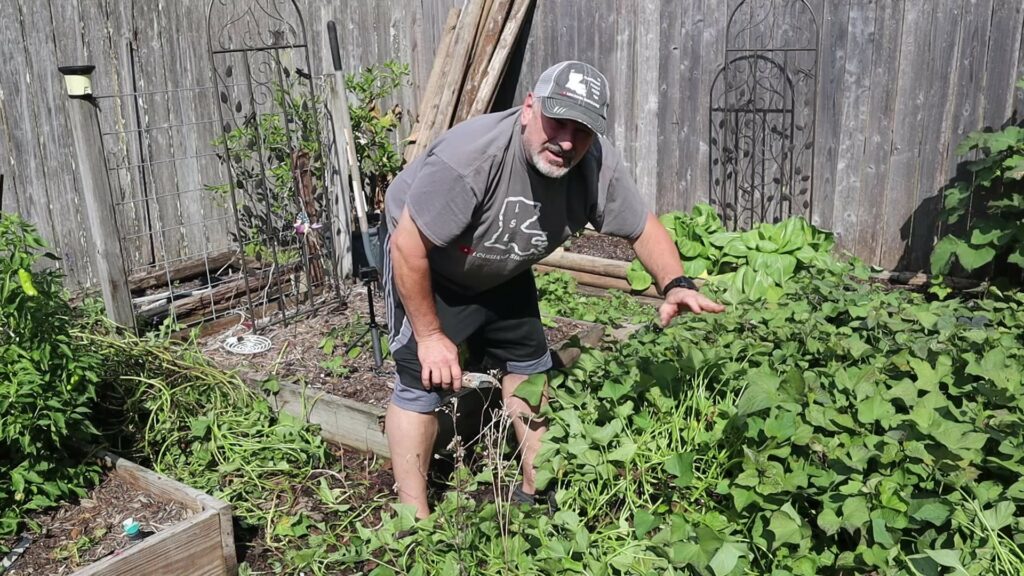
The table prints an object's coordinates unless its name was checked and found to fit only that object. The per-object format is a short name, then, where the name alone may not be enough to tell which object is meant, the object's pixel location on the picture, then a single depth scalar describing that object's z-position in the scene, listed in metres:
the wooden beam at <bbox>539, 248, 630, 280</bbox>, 6.29
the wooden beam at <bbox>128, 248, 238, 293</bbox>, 6.21
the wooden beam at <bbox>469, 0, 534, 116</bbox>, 7.12
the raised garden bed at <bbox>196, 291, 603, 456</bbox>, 4.09
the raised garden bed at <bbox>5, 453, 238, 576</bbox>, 3.05
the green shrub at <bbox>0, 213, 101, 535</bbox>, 3.13
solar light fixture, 4.27
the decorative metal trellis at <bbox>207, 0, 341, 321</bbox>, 5.64
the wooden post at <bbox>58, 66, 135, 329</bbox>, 4.37
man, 2.90
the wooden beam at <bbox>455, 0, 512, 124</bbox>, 7.11
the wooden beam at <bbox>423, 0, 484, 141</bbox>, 7.15
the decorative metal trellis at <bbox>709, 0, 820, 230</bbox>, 5.95
